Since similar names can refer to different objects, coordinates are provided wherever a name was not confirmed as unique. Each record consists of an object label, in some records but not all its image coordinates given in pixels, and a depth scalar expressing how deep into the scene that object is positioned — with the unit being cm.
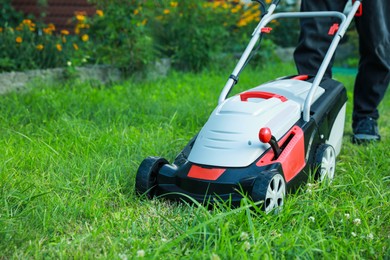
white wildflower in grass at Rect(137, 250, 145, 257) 242
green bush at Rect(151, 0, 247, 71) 680
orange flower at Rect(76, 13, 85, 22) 610
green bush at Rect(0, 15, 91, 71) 536
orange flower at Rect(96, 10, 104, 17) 594
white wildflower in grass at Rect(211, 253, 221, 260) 237
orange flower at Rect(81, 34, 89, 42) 596
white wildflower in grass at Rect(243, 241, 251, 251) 248
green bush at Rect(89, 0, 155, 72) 586
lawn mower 291
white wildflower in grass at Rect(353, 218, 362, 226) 273
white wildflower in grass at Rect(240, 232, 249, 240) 253
